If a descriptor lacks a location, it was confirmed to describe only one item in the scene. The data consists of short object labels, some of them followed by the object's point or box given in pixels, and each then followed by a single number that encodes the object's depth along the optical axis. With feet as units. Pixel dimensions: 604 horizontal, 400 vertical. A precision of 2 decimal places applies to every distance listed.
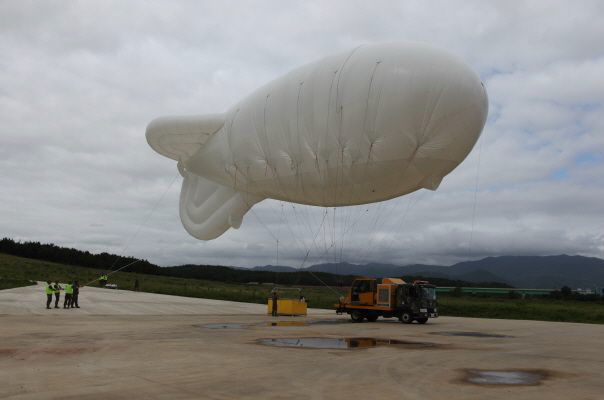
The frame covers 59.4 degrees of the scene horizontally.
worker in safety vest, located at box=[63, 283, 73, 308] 94.83
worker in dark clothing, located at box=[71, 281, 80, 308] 98.02
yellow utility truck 87.15
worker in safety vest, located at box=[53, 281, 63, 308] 95.71
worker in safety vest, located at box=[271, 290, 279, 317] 97.47
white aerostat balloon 55.88
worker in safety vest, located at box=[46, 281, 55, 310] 93.61
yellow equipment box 97.55
